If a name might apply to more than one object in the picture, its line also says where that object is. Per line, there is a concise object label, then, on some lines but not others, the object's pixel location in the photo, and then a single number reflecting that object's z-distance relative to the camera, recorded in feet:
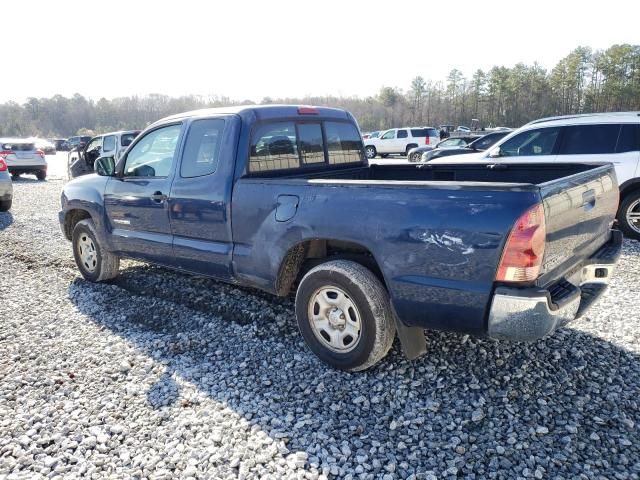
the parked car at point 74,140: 131.60
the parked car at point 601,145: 23.62
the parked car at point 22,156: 57.72
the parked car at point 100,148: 47.65
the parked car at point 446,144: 67.48
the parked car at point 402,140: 97.96
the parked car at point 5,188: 34.32
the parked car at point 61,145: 177.06
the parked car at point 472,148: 45.34
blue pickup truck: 8.58
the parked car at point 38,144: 60.08
